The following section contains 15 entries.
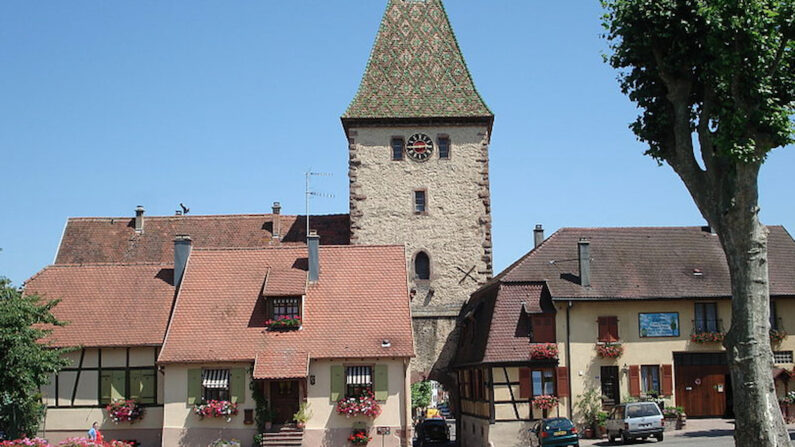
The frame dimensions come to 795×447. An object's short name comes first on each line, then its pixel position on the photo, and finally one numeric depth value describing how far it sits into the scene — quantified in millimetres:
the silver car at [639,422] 29062
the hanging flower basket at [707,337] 34156
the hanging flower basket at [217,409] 29328
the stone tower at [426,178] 39750
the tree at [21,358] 26547
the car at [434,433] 41219
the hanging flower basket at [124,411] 30141
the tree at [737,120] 18156
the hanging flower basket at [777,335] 34344
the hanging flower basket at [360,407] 29250
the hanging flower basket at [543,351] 32906
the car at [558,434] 28734
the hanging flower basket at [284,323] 30875
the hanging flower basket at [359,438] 29109
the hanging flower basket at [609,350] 33562
